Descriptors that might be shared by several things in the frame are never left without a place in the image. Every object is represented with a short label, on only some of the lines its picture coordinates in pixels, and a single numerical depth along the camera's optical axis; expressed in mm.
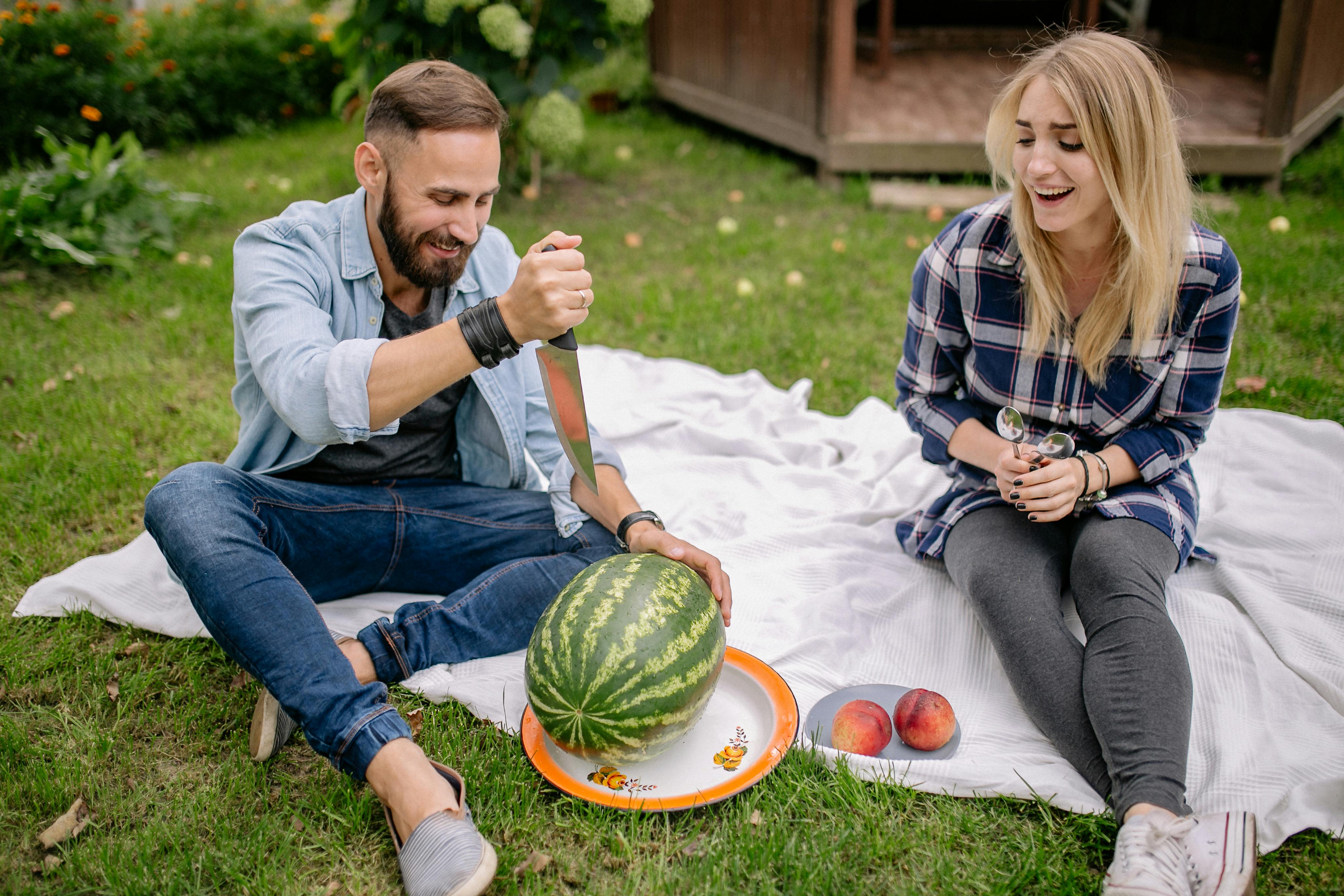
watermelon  1914
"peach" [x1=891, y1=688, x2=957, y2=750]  2223
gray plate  2246
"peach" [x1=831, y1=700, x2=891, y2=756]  2203
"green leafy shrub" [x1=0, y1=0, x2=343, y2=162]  6992
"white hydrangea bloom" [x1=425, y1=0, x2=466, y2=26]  5219
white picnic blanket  2191
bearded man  1992
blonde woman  2133
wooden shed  6195
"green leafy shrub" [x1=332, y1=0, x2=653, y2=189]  5449
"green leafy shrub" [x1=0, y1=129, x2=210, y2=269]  5164
